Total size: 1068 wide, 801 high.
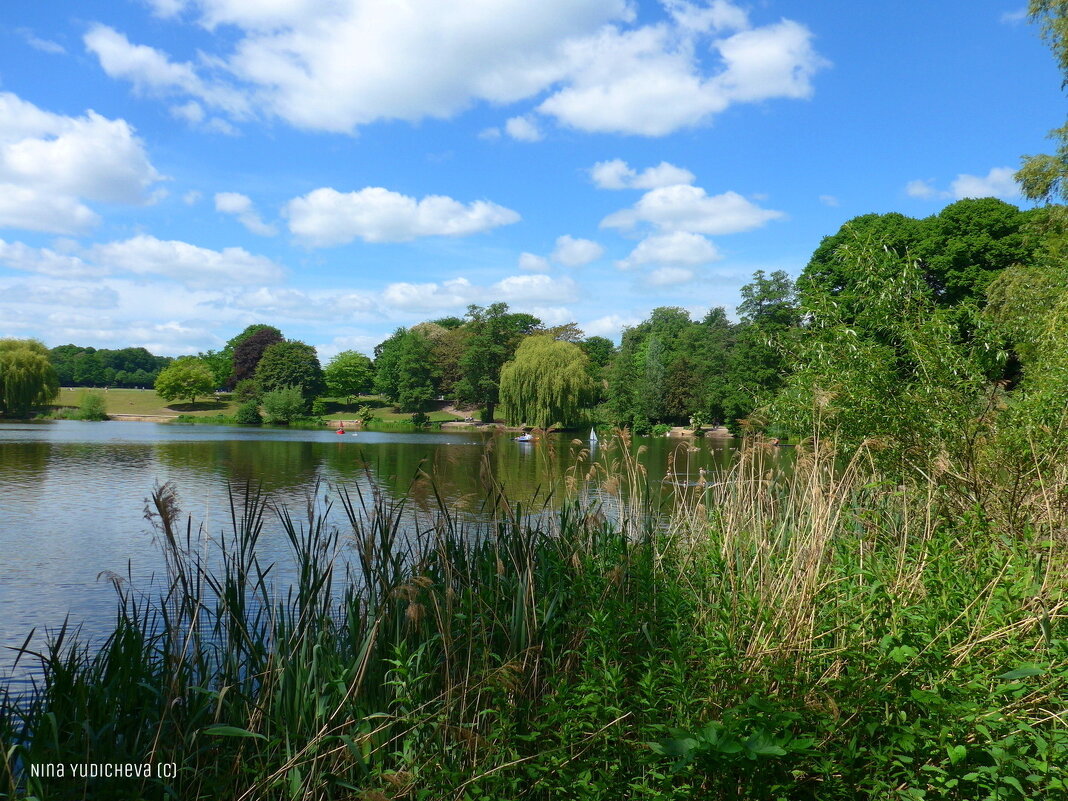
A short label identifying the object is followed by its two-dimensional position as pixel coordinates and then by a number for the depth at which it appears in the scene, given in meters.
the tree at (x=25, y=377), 50.78
